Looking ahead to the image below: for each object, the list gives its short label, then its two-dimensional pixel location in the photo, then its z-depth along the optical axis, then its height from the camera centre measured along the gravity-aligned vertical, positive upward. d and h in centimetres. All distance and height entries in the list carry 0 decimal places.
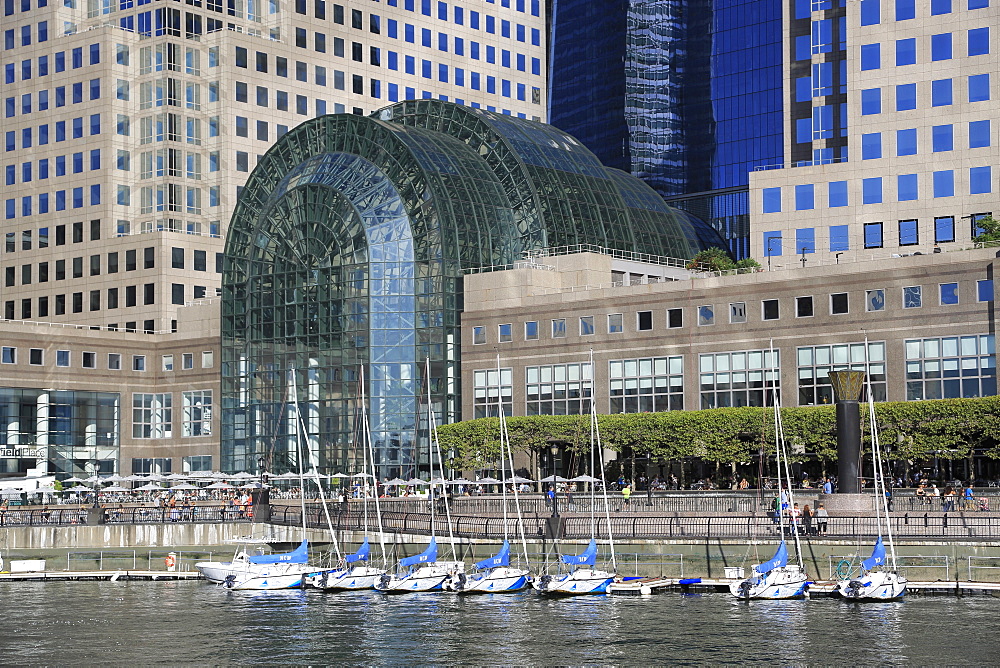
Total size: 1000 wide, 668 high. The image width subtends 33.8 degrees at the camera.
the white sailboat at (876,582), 7594 -478
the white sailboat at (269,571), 8900 -408
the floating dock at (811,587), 7706 -514
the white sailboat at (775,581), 7825 -474
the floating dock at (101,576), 9594 -439
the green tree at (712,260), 15052 +2072
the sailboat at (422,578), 8594 -451
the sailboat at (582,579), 8169 -458
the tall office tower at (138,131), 17212 +3922
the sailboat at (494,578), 8394 -454
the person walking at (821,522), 8344 -213
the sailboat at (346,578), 8781 -450
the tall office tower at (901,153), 13112 +2621
